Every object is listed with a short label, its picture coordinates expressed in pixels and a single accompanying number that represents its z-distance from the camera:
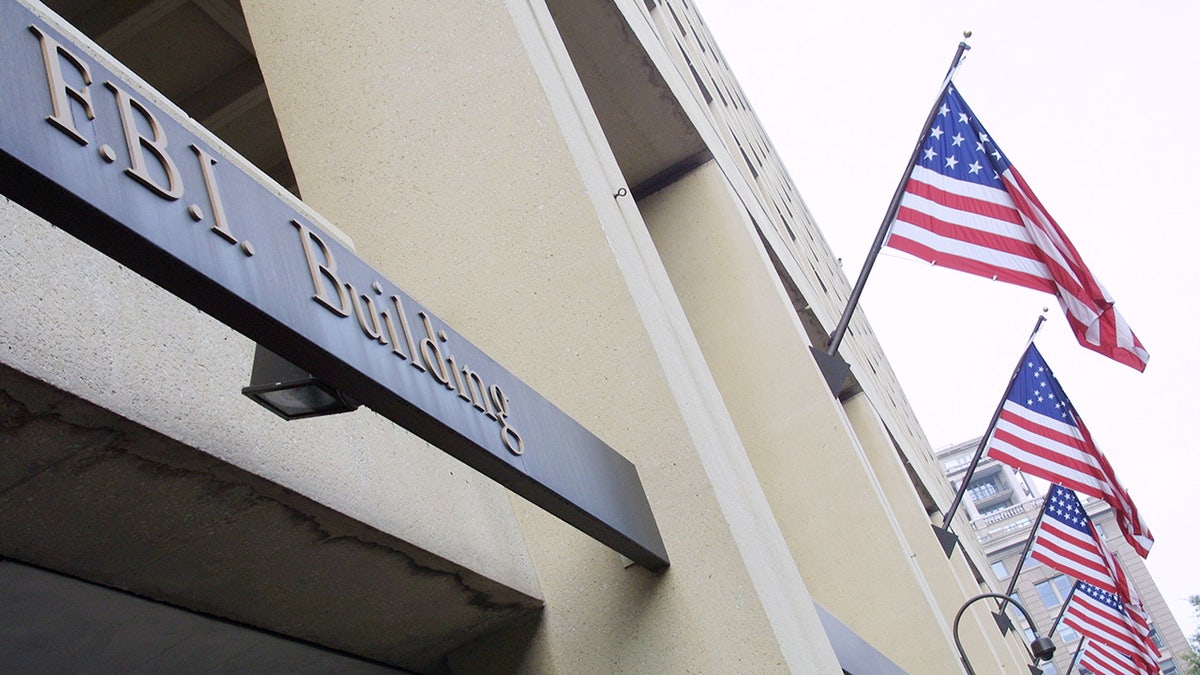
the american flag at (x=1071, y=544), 17.56
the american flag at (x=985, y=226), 9.20
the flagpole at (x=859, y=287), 9.75
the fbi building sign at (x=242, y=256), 2.14
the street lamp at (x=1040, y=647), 11.41
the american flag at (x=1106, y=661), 22.69
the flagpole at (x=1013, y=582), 18.41
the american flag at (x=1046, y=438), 13.77
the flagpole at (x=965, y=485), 14.47
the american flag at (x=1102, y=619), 22.44
